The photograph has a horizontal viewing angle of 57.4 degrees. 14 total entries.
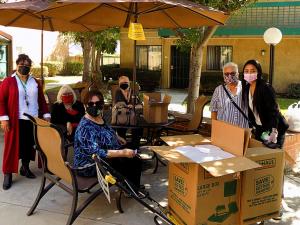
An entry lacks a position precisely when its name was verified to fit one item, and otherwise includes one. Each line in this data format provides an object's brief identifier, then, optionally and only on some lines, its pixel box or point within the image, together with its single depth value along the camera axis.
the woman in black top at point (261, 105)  2.87
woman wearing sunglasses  2.81
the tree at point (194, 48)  6.84
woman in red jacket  3.53
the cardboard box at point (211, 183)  2.22
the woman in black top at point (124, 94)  4.26
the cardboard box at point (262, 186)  2.40
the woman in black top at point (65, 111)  4.10
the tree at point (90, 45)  10.61
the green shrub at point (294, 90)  12.35
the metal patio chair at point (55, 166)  2.64
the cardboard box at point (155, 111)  3.91
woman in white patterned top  3.15
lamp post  6.30
